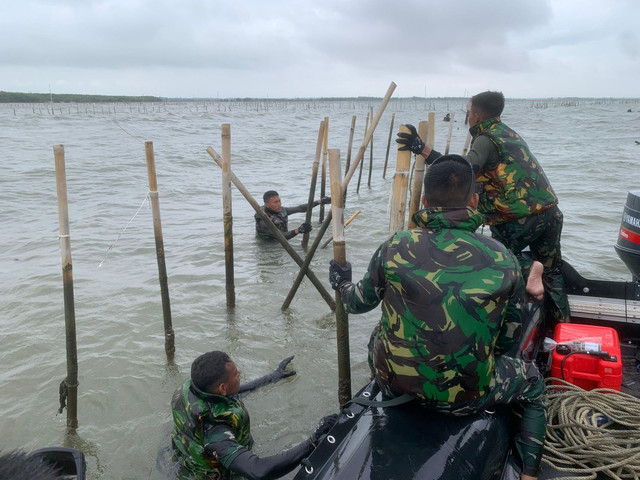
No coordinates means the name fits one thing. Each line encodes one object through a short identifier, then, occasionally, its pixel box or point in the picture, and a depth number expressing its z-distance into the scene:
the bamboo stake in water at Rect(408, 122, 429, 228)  3.95
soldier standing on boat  3.95
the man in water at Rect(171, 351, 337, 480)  2.67
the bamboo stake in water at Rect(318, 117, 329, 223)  8.28
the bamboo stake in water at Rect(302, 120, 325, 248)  8.42
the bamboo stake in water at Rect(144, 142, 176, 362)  4.48
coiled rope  2.65
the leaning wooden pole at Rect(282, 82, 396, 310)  4.04
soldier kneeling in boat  2.13
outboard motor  4.29
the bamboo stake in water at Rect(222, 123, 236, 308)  5.35
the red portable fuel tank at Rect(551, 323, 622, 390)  3.34
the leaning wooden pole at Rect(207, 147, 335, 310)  5.45
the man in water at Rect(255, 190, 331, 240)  8.44
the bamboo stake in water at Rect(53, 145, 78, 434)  3.48
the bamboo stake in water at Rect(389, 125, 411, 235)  3.68
